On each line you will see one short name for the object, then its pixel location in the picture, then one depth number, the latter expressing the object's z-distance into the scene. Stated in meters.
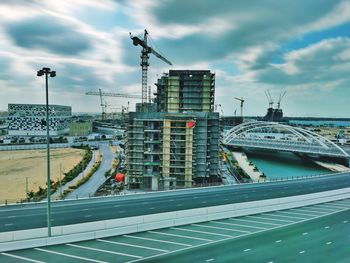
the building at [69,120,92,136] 189.00
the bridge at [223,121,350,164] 99.43
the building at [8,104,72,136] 173.38
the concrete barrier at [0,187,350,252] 26.25
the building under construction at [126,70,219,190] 57.81
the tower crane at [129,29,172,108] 95.53
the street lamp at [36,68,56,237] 26.79
